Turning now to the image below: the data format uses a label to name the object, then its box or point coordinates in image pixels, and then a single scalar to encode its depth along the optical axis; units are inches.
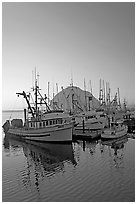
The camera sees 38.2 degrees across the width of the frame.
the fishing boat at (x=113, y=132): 1332.4
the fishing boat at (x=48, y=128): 1272.1
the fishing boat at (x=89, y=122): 1694.8
